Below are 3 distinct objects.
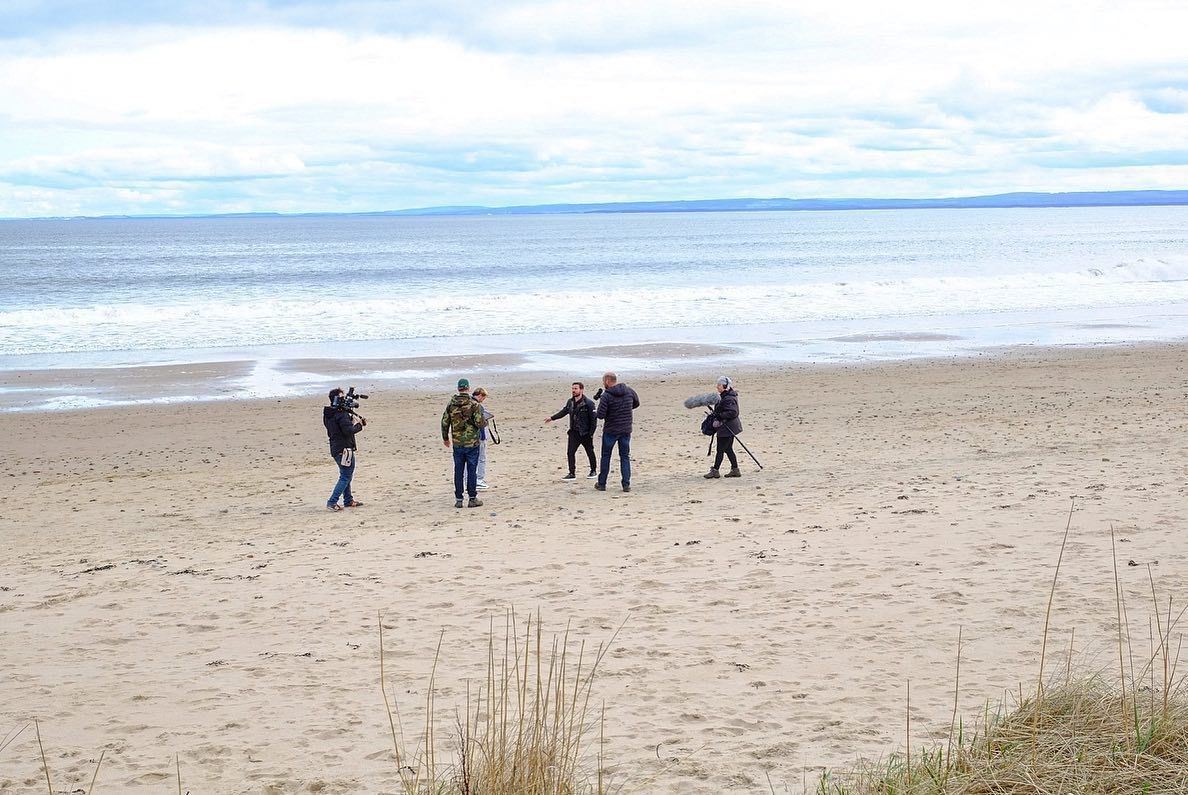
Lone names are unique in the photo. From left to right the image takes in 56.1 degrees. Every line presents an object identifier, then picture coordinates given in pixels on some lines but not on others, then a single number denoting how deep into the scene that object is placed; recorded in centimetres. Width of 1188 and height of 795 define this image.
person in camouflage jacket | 1243
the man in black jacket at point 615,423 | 1307
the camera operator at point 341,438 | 1248
